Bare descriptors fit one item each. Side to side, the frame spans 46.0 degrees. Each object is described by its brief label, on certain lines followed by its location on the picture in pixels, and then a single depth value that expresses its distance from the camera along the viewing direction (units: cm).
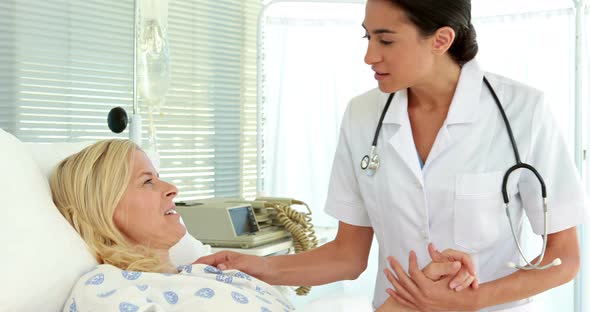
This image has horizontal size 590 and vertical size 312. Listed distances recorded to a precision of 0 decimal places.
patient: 142
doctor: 167
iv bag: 260
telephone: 250
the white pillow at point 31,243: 132
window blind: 311
